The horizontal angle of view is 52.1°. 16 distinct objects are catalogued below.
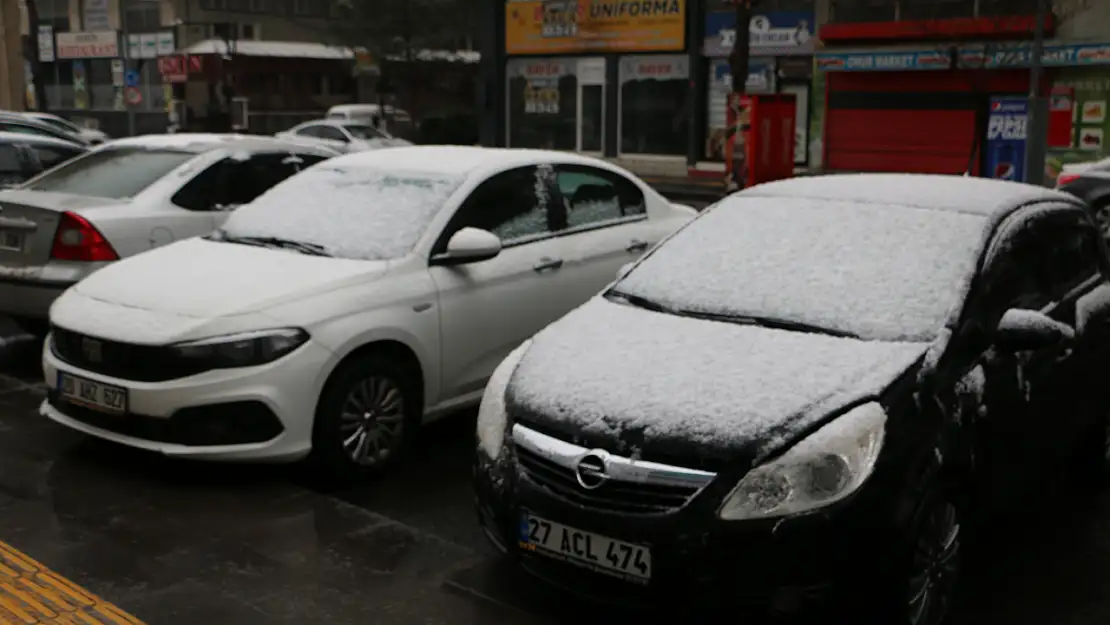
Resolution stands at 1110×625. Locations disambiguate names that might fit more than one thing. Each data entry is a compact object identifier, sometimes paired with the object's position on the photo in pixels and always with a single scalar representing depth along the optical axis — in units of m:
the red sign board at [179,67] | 41.78
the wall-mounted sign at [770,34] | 27.55
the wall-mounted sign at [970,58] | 22.78
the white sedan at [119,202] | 7.21
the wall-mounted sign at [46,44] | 47.82
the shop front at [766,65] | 27.58
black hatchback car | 3.53
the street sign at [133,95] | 33.06
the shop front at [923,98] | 23.53
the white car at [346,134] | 27.14
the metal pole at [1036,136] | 16.73
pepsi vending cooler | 18.34
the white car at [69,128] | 27.41
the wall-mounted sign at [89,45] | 46.00
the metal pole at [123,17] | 45.25
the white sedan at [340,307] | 5.17
